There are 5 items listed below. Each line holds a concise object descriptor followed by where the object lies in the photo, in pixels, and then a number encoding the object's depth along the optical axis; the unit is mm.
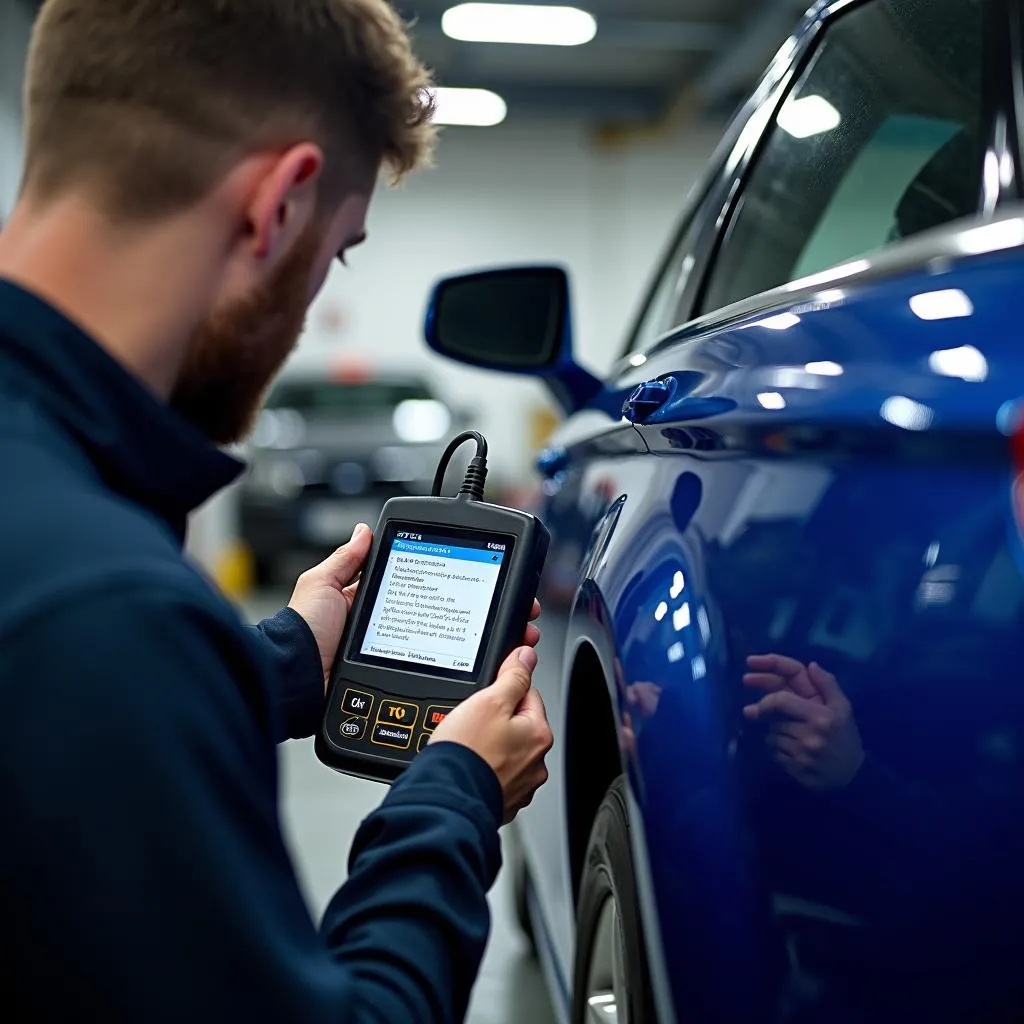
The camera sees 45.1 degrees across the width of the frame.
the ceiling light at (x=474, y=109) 11180
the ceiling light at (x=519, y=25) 9102
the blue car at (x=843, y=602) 712
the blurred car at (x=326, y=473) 8055
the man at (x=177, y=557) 611
